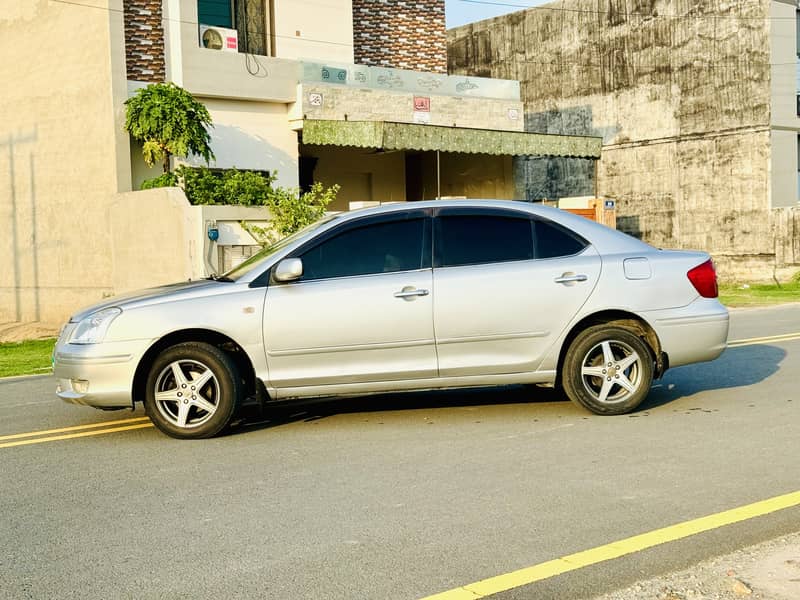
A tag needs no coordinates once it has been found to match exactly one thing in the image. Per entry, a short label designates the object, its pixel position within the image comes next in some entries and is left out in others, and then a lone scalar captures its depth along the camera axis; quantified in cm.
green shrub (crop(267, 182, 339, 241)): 1803
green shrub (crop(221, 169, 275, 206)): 1889
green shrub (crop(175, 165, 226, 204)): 1883
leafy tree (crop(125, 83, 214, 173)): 1922
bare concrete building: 2870
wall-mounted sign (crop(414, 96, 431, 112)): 2480
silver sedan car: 731
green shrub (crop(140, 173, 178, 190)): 1950
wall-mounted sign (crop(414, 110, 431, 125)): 2483
